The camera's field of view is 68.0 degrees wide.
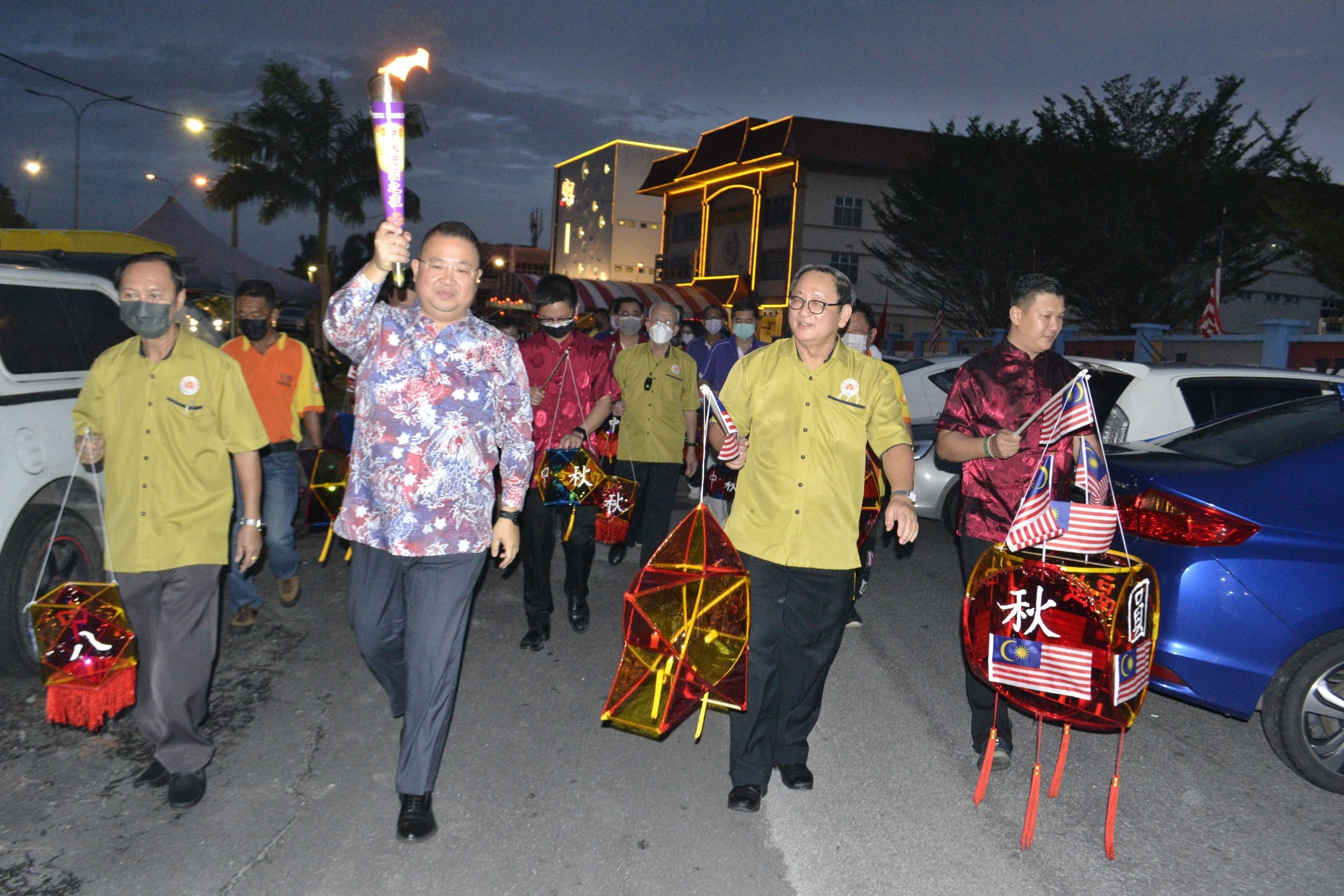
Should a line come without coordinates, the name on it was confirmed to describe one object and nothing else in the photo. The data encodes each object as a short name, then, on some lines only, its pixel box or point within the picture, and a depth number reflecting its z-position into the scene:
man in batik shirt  3.47
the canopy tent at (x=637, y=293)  41.16
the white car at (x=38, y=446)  4.55
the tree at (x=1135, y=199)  22.84
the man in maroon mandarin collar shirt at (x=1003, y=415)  4.18
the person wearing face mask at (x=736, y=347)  8.77
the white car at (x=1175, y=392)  6.78
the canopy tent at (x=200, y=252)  20.47
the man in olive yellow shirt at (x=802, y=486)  3.80
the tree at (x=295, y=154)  36.50
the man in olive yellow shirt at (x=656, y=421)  7.15
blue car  4.12
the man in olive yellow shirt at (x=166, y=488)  3.74
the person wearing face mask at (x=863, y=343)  6.46
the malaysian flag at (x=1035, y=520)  3.60
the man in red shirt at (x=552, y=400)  5.98
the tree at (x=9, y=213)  56.75
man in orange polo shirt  6.05
